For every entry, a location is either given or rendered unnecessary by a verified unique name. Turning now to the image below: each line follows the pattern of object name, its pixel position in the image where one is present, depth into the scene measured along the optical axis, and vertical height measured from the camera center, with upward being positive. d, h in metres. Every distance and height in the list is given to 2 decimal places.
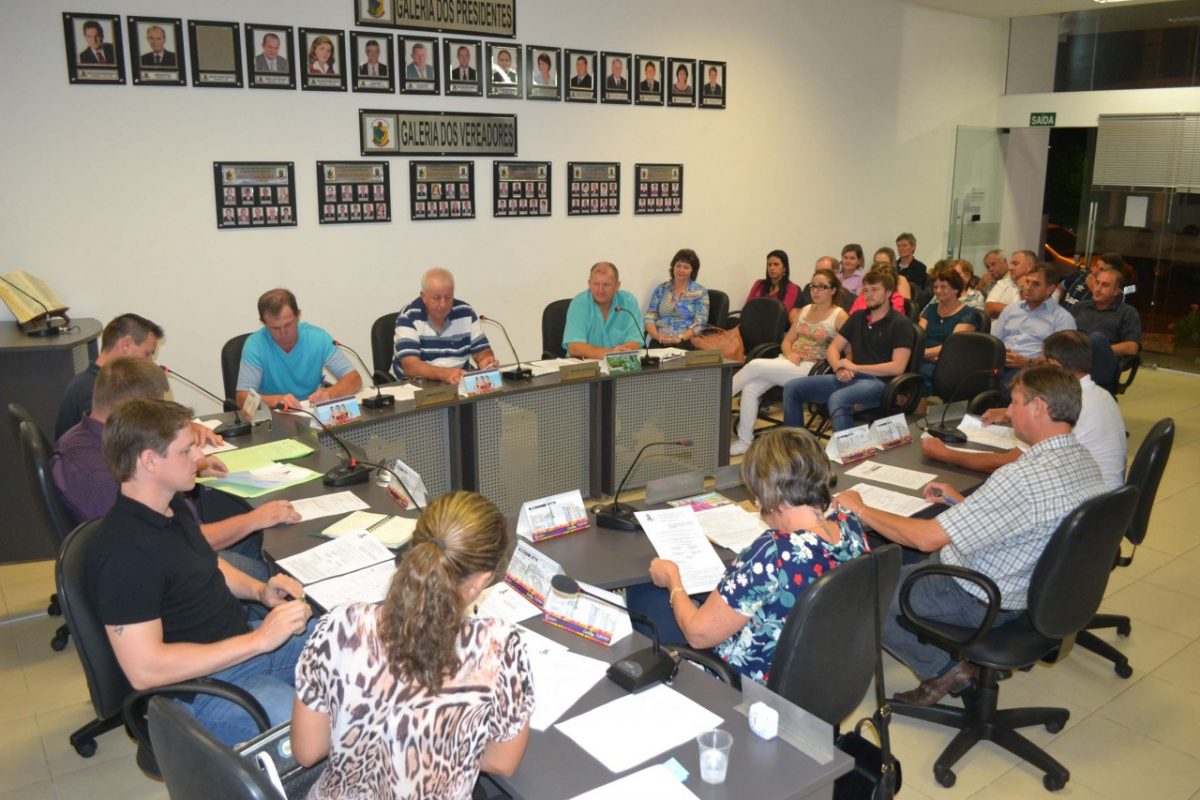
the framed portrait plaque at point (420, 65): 5.74 +0.89
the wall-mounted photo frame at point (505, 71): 6.10 +0.91
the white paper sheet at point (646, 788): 1.62 -0.99
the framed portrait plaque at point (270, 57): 5.21 +0.85
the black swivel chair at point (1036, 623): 2.56 -1.16
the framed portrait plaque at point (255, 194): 5.27 +0.09
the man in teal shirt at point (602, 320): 5.38 -0.62
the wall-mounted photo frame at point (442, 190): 5.95 +0.14
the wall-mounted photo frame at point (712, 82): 7.20 +1.01
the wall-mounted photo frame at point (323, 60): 5.39 +0.87
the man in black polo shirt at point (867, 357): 5.28 -0.81
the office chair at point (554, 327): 5.65 -0.68
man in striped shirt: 4.62 -0.63
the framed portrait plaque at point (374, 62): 5.56 +0.88
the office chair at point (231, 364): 4.39 -0.72
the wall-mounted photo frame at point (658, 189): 7.02 +0.18
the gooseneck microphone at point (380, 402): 4.05 -0.82
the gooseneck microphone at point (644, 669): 1.96 -0.95
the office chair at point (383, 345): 4.93 -0.70
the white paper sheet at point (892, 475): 3.33 -0.93
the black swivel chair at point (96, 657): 2.01 -0.97
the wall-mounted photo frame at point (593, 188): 6.66 +0.17
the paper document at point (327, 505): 2.88 -0.92
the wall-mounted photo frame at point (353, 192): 5.62 +0.11
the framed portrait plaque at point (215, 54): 5.03 +0.84
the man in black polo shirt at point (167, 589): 2.00 -0.83
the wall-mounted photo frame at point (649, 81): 6.86 +0.96
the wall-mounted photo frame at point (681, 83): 7.02 +0.98
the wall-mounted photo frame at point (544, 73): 6.27 +0.93
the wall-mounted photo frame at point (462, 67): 5.91 +0.91
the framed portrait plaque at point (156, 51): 4.86 +0.82
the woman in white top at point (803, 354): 5.86 -0.88
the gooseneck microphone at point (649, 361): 5.07 -0.79
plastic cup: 1.66 -0.96
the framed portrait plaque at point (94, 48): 4.70 +0.81
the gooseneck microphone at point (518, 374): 4.67 -0.80
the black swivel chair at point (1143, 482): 3.17 -0.89
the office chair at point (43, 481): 2.74 -0.80
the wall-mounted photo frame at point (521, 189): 6.30 +0.16
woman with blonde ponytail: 1.53 -0.79
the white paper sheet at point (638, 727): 1.75 -0.99
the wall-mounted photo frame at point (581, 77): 6.46 +0.94
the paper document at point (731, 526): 2.74 -0.93
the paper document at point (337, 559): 2.49 -0.94
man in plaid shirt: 2.67 -0.85
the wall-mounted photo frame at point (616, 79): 6.65 +0.95
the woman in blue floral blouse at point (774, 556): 2.10 -0.76
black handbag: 1.92 -1.13
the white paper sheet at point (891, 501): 3.07 -0.94
